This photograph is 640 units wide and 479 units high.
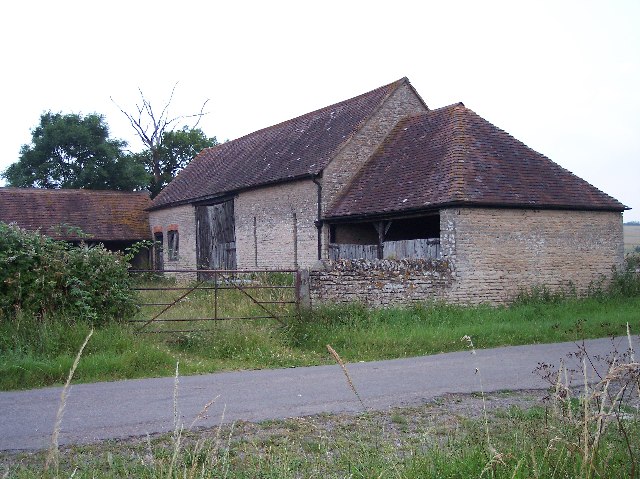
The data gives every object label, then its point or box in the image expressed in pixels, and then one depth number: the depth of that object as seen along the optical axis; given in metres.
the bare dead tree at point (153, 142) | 50.69
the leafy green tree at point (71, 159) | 44.62
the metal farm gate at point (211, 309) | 12.55
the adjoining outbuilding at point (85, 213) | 31.56
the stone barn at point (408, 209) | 17.33
